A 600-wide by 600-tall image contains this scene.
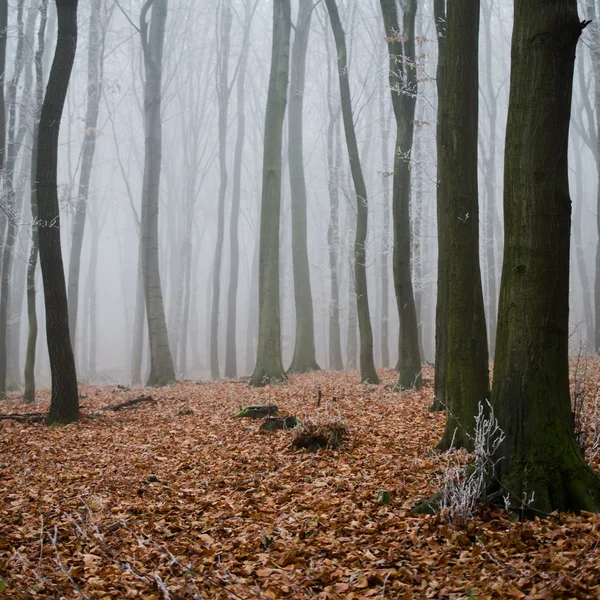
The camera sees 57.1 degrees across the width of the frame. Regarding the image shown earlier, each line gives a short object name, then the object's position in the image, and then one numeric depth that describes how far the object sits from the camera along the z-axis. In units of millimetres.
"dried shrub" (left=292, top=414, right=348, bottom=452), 5907
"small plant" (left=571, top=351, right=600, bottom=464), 4200
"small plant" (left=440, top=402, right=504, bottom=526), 3641
